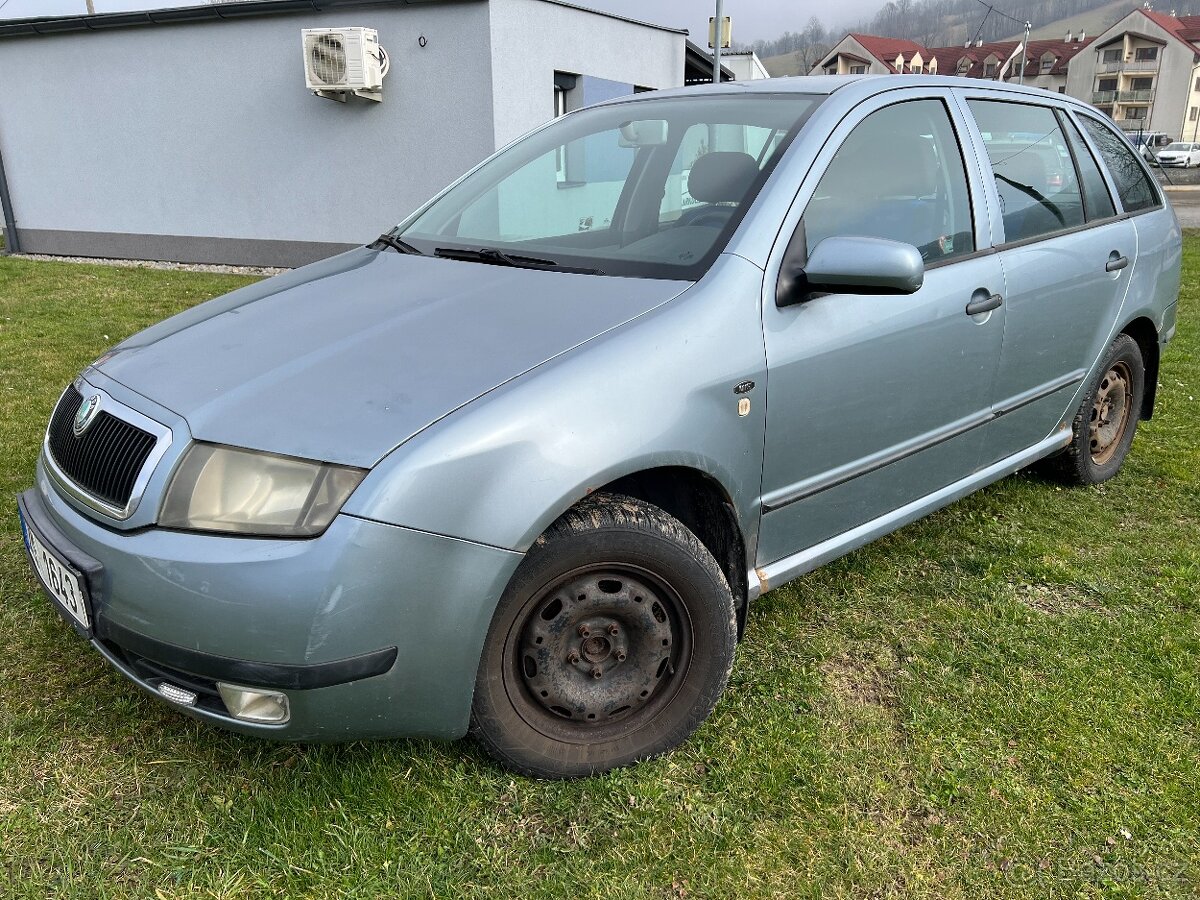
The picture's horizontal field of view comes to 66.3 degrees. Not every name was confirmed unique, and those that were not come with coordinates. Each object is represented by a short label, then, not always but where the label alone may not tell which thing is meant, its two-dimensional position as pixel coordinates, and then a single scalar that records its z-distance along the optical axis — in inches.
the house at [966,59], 2603.3
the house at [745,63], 936.3
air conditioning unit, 362.6
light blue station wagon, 70.4
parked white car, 1663.4
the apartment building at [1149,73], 2518.5
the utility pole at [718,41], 567.8
